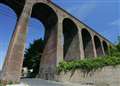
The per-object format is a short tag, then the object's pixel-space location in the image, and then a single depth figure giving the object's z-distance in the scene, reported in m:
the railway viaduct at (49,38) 7.73
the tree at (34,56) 13.24
